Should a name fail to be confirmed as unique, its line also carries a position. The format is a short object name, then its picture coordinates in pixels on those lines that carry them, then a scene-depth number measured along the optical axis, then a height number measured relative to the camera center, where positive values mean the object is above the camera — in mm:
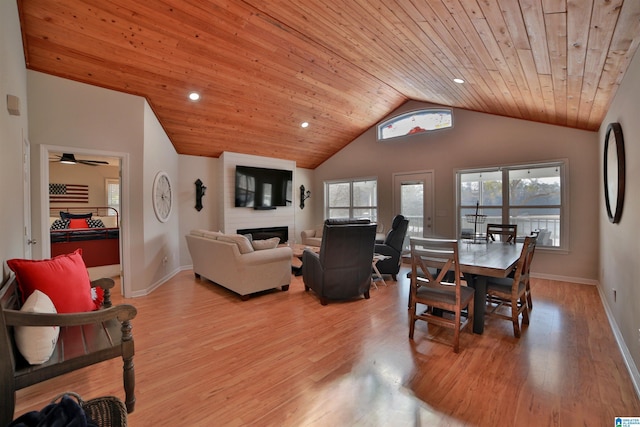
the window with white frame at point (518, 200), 4812 +181
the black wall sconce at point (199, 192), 6137 +393
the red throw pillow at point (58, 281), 1820 -491
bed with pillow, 4504 -543
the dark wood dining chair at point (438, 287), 2463 -732
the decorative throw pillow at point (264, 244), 4082 -512
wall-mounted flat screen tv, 6395 +550
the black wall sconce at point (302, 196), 8148 +407
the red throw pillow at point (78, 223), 5680 -272
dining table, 2434 -498
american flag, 7453 +461
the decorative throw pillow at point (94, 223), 5838 -290
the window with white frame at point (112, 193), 8126 +499
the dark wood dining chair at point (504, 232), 4172 -349
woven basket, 1190 -880
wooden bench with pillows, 1409 -694
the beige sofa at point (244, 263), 3807 -772
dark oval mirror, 2543 +387
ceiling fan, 4992 +1040
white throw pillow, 1504 -712
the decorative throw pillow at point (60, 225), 5421 -297
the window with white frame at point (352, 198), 7352 +313
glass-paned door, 6215 +213
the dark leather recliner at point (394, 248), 4898 -679
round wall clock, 4516 +235
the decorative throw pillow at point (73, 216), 6496 -144
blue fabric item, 1031 -784
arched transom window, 5941 +1995
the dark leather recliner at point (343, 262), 3551 -702
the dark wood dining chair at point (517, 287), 2680 -796
